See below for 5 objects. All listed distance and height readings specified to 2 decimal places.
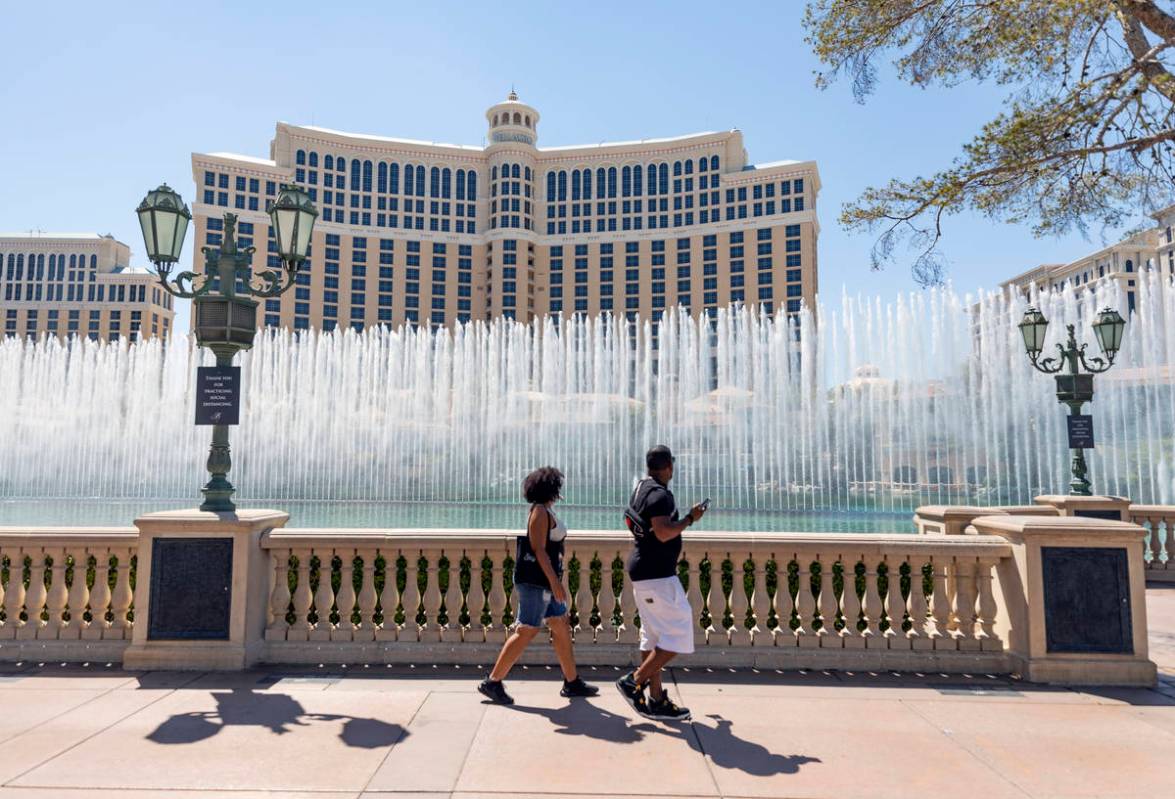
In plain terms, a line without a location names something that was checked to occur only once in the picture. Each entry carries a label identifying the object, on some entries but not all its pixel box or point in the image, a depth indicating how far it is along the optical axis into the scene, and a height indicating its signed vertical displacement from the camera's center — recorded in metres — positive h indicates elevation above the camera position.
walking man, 4.85 -0.91
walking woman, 5.03 -0.94
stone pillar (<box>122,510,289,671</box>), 6.08 -1.20
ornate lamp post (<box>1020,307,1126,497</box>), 12.80 +1.83
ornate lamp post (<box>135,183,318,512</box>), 6.79 +1.80
